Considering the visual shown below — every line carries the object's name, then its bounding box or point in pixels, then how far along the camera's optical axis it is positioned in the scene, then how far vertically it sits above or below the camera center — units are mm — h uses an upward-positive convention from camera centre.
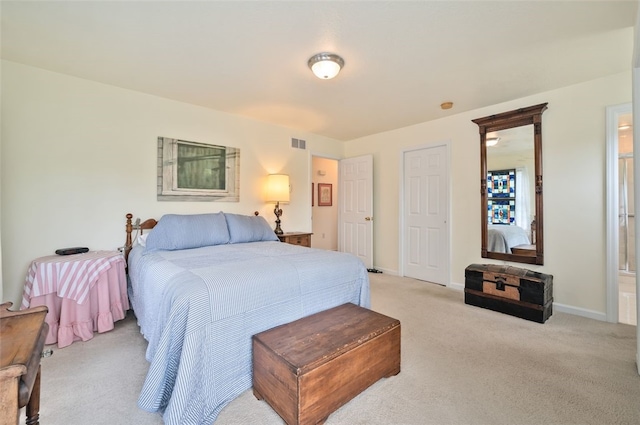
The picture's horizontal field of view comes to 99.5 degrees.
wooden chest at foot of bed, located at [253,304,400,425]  1323 -795
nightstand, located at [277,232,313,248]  3954 -361
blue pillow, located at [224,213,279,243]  3100 -179
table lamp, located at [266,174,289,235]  3979 +385
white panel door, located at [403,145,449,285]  3990 -16
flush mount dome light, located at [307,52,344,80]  2297 +1298
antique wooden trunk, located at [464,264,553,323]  2676 -812
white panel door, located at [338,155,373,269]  4871 +131
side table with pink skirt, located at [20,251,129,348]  2199 -663
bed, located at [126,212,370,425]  1388 -573
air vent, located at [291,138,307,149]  4506 +1195
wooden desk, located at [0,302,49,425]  676 -398
